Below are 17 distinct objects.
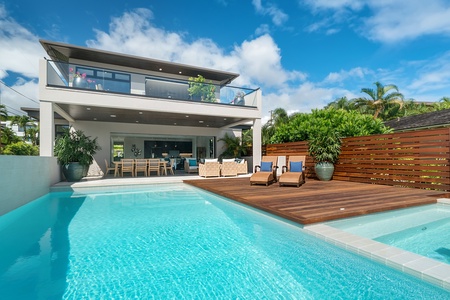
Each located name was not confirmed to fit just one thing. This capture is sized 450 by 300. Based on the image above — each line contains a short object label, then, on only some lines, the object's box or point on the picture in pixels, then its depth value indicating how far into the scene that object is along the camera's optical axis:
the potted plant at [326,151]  10.09
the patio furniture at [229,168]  12.63
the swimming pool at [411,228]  3.47
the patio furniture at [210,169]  12.19
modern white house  9.62
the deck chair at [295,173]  8.05
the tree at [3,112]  26.66
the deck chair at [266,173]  8.52
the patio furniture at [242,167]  13.03
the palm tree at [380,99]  24.30
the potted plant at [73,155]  10.09
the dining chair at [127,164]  12.27
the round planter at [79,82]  9.79
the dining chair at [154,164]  12.88
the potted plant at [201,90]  11.83
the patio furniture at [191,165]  14.97
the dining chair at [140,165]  12.55
